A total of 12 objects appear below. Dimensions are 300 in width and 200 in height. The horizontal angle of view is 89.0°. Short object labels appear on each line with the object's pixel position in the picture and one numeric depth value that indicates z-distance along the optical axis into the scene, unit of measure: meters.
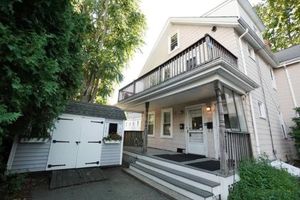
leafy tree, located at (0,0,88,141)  2.20
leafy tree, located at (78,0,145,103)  8.69
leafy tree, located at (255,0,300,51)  8.18
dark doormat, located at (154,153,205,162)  5.67
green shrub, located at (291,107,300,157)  7.42
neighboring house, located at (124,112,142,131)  20.16
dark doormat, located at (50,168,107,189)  4.53
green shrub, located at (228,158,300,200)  3.46
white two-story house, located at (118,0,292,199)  4.56
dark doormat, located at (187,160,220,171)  4.40
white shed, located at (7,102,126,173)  5.06
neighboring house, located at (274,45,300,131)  8.98
